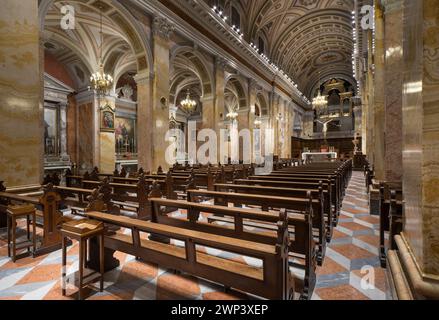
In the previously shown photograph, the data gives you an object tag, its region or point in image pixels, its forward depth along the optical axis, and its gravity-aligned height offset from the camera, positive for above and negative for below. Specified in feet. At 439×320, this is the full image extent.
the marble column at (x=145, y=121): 28.07 +4.64
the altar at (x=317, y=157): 62.77 +0.47
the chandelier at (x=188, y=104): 44.51 +10.23
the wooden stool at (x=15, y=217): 9.71 -2.44
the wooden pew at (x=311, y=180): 14.12 -1.38
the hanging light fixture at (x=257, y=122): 55.09 +8.43
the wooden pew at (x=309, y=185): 12.40 -1.58
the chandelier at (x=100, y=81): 27.14 +9.01
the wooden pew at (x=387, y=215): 8.25 -2.11
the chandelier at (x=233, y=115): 48.08 +8.81
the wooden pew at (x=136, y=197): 15.47 -2.39
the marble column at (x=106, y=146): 40.04 +2.44
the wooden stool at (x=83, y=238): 7.07 -2.32
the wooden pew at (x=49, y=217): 10.68 -2.54
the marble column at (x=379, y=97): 18.29 +4.86
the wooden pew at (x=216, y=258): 5.63 -2.76
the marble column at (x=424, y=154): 4.76 +0.07
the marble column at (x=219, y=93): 40.11 +11.11
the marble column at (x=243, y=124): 50.98 +7.46
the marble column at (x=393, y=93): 13.87 +3.71
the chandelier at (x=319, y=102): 65.82 +15.46
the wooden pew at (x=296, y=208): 7.52 -2.18
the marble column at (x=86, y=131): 40.32 +5.11
